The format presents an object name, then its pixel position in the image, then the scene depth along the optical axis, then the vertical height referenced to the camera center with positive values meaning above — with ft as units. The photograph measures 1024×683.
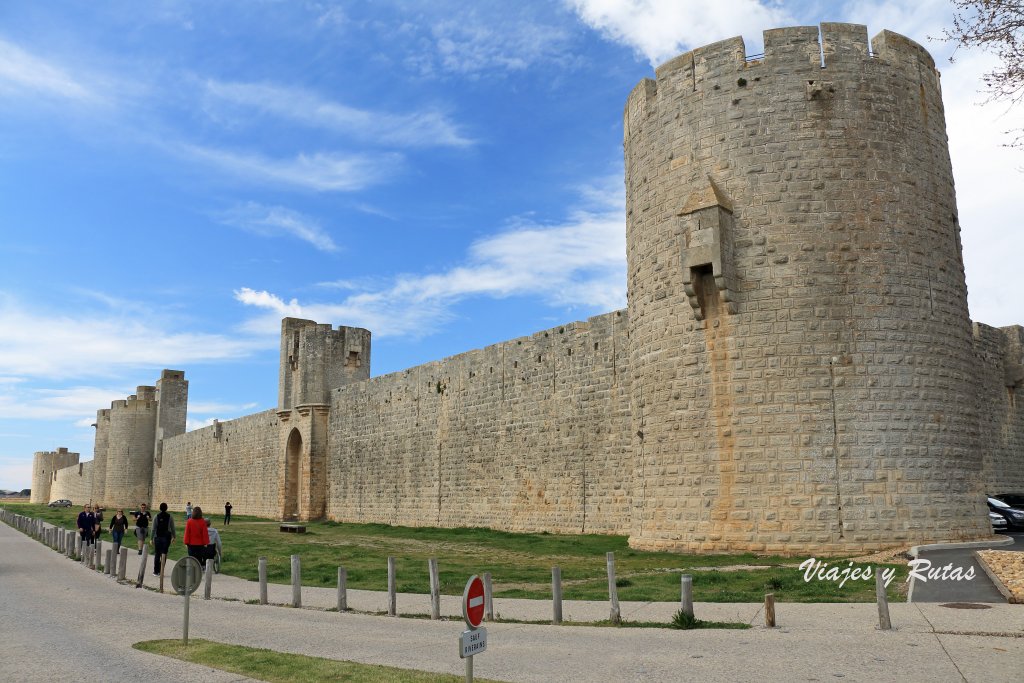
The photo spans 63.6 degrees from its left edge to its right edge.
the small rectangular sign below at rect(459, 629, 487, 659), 16.70 -3.11
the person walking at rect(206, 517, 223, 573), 48.42 -3.44
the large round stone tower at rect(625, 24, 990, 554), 45.75 +9.92
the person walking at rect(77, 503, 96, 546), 70.13 -2.75
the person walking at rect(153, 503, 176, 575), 49.85 -2.50
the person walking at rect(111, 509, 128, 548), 66.64 -2.71
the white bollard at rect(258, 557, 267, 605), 39.55 -4.22
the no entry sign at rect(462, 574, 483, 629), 17.84 -2.48
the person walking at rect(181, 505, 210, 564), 46.75 -2.43
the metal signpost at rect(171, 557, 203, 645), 28.81 -2.89
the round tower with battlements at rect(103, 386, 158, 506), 202.08 +10.52
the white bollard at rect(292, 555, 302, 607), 37.58 -4.24
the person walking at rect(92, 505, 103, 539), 70.50 -2.34
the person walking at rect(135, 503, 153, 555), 69.57 -2.51
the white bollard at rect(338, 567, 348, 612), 35.32 -4.34
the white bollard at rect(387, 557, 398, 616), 33.81 -4.20
